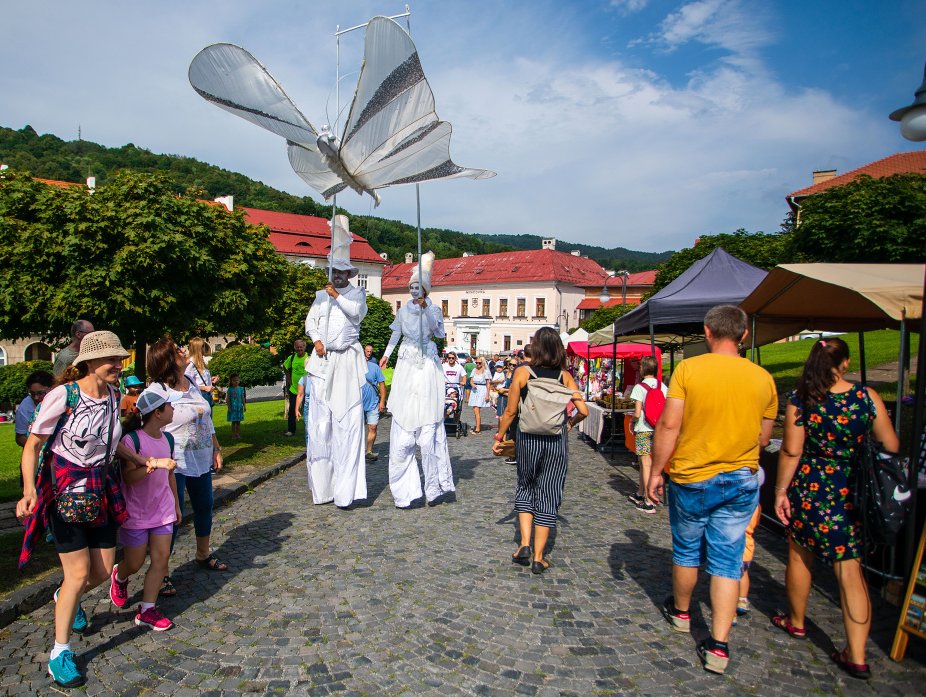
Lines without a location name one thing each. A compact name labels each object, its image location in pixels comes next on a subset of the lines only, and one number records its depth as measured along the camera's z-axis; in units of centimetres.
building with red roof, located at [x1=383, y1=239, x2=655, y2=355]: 6700
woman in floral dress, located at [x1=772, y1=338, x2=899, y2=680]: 333
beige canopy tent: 388
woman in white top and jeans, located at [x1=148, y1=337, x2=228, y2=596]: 413
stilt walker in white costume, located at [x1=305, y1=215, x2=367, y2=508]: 651
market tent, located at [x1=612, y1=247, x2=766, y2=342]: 816
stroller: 1264
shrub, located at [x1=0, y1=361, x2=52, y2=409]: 2709
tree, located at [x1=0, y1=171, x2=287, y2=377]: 702
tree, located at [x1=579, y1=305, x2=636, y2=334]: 4533
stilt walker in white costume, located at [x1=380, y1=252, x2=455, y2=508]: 662
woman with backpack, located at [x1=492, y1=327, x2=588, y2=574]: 475
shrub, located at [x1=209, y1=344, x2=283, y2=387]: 3544
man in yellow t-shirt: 341
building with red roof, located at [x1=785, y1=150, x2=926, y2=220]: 4856
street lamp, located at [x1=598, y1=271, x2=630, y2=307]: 2987
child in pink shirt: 358
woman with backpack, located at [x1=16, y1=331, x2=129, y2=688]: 305
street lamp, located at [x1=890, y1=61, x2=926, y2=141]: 357
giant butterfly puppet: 511
